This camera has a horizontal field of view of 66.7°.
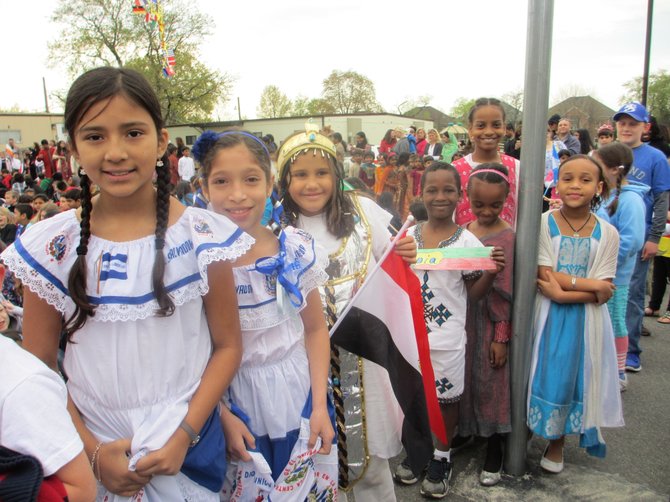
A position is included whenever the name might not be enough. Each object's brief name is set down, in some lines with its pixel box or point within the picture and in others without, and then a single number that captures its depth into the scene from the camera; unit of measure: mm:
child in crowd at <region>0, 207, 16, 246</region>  5754
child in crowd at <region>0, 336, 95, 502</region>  984
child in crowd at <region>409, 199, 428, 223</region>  4468
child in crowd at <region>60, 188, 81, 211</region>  6756
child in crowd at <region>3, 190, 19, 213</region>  10328
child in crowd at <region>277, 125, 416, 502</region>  2197
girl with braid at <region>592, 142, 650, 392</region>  3701
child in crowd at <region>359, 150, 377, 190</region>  12266
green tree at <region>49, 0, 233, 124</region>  32844
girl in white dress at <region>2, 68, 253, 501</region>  1342
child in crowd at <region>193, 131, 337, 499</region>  1709
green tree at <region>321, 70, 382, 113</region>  61219
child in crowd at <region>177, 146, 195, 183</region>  13852
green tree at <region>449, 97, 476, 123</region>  88025
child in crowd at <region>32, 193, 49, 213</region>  7550
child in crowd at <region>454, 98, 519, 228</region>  3238
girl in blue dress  2744
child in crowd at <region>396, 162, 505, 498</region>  2713
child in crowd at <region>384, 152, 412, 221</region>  9133
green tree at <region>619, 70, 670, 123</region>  34281
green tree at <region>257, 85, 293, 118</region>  67000
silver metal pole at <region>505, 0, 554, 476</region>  2515
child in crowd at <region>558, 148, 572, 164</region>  6639
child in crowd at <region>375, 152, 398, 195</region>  10117
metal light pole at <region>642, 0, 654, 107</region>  11562
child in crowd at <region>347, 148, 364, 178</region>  12430
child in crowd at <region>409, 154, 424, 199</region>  9508
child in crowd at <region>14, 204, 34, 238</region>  6820
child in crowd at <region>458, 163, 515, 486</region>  2807
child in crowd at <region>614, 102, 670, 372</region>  4367
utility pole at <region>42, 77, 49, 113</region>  51531
